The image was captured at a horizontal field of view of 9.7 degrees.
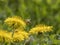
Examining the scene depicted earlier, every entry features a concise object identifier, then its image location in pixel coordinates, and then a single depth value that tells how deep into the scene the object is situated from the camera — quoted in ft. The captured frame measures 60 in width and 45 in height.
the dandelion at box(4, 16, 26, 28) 8.41
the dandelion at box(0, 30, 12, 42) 7.64
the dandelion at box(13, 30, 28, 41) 7.99
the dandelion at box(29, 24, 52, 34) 8.42
